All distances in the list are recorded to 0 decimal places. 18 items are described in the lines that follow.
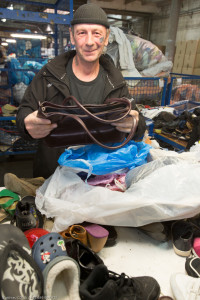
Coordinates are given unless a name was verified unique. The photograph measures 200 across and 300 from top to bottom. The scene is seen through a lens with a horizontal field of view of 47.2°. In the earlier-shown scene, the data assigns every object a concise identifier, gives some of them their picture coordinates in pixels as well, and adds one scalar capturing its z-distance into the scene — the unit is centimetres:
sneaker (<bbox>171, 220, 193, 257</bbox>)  83
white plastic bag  83
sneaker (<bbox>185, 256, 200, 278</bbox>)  75
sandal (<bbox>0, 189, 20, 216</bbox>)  97
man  109
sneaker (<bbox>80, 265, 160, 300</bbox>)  60
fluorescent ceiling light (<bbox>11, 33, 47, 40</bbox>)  343
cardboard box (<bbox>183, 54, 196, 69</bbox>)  648
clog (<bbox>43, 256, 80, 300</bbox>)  57
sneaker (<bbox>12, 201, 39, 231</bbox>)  87
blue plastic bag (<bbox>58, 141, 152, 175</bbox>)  98
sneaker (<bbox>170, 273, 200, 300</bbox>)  67
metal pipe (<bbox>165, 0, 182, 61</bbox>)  652
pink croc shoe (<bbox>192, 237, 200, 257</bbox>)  84
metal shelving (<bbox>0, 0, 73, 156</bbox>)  241
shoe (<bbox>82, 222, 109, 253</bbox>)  79
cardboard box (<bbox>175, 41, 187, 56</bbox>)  690
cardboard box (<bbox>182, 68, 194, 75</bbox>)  658
